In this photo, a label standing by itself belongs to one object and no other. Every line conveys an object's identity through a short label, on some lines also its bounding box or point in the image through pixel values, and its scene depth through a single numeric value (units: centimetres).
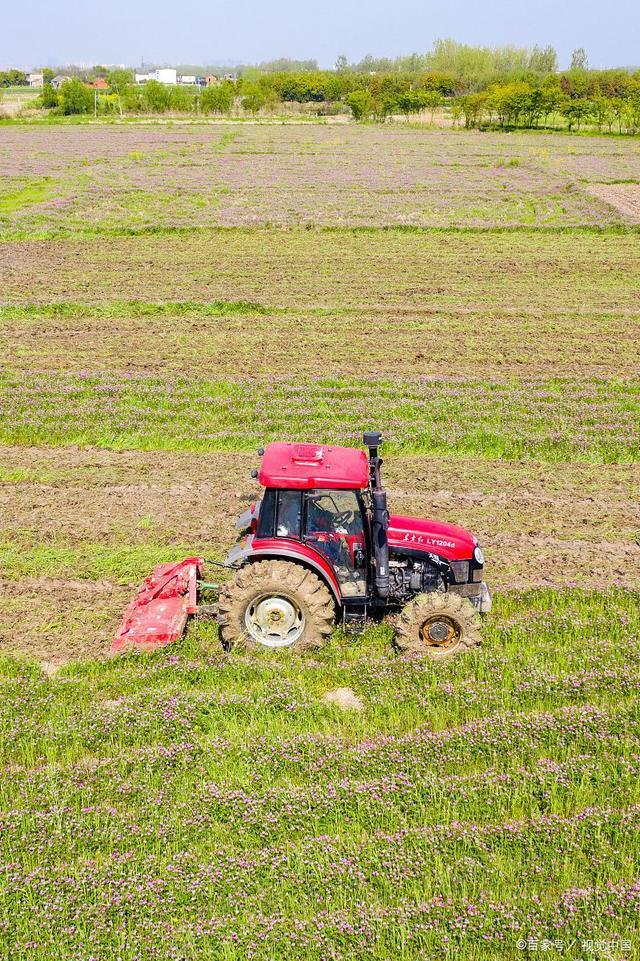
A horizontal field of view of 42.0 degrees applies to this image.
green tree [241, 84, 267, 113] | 11894
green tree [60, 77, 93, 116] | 11438
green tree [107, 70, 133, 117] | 13082
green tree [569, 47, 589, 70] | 18912
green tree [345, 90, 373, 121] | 11088
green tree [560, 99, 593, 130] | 8925
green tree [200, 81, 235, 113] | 11619
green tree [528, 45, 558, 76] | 19214
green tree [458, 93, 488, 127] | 9512
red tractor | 914
